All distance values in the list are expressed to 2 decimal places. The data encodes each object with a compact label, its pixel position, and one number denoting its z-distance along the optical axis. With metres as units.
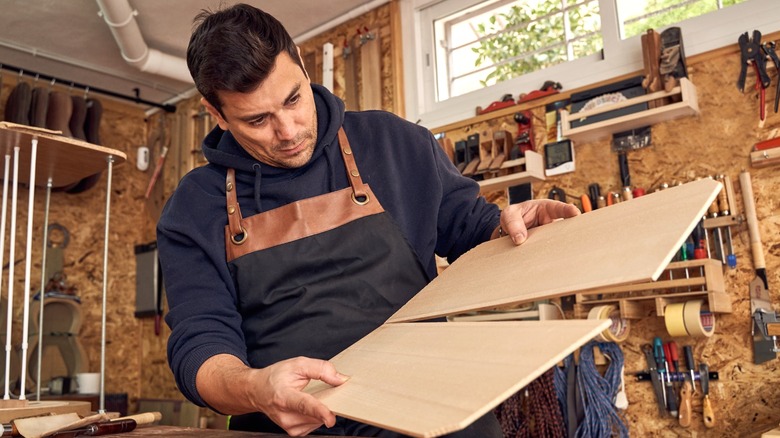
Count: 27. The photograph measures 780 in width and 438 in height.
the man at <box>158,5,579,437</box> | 1.46
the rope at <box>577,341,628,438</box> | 2.88
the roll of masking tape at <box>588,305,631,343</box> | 2.83
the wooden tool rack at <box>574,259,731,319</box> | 2.62
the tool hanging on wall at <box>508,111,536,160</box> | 3.39
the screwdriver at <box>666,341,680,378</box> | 2.82
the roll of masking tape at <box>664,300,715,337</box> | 2.62
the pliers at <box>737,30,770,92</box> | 2.73
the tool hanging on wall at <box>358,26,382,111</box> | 4.25
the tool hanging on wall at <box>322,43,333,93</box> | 4.45
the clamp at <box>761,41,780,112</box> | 2.70
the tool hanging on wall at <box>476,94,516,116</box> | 3.57
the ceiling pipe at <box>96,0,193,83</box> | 4.04
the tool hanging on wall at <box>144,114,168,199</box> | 5.61
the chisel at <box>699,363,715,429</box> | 2.67
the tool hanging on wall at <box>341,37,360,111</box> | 4.36
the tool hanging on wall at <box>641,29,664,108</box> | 2.95
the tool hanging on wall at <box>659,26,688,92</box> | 2.88
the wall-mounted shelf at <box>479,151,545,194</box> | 3.27
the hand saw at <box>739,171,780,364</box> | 2.56
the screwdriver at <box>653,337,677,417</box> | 2.79
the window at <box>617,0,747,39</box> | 3.13
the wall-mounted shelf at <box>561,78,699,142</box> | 2.83
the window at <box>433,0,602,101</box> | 3.58
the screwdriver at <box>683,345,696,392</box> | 2.76
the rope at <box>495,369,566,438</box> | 3.04
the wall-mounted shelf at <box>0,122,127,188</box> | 2.96
